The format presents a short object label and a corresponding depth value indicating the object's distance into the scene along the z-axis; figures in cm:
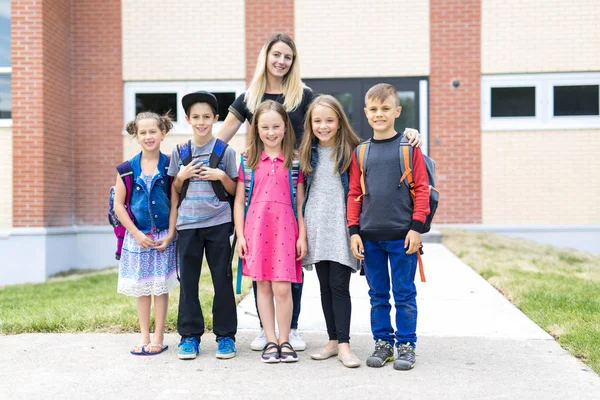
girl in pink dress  401
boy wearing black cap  412
